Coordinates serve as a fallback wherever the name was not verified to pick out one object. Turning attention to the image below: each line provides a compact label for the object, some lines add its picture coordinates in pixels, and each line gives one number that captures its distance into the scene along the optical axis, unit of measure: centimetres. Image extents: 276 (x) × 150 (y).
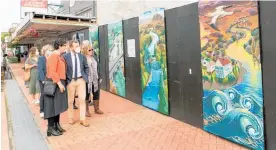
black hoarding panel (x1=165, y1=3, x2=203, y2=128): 470
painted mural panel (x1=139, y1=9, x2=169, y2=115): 562
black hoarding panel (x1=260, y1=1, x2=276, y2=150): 331
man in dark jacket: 492
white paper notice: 698
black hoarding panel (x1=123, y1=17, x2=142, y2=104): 680
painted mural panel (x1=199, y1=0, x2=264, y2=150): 355
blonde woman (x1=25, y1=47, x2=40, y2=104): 730
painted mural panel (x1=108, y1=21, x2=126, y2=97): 768
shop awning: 1321
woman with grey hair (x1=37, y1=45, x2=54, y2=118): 474
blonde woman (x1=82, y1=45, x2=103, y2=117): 557
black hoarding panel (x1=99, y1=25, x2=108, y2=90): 880
